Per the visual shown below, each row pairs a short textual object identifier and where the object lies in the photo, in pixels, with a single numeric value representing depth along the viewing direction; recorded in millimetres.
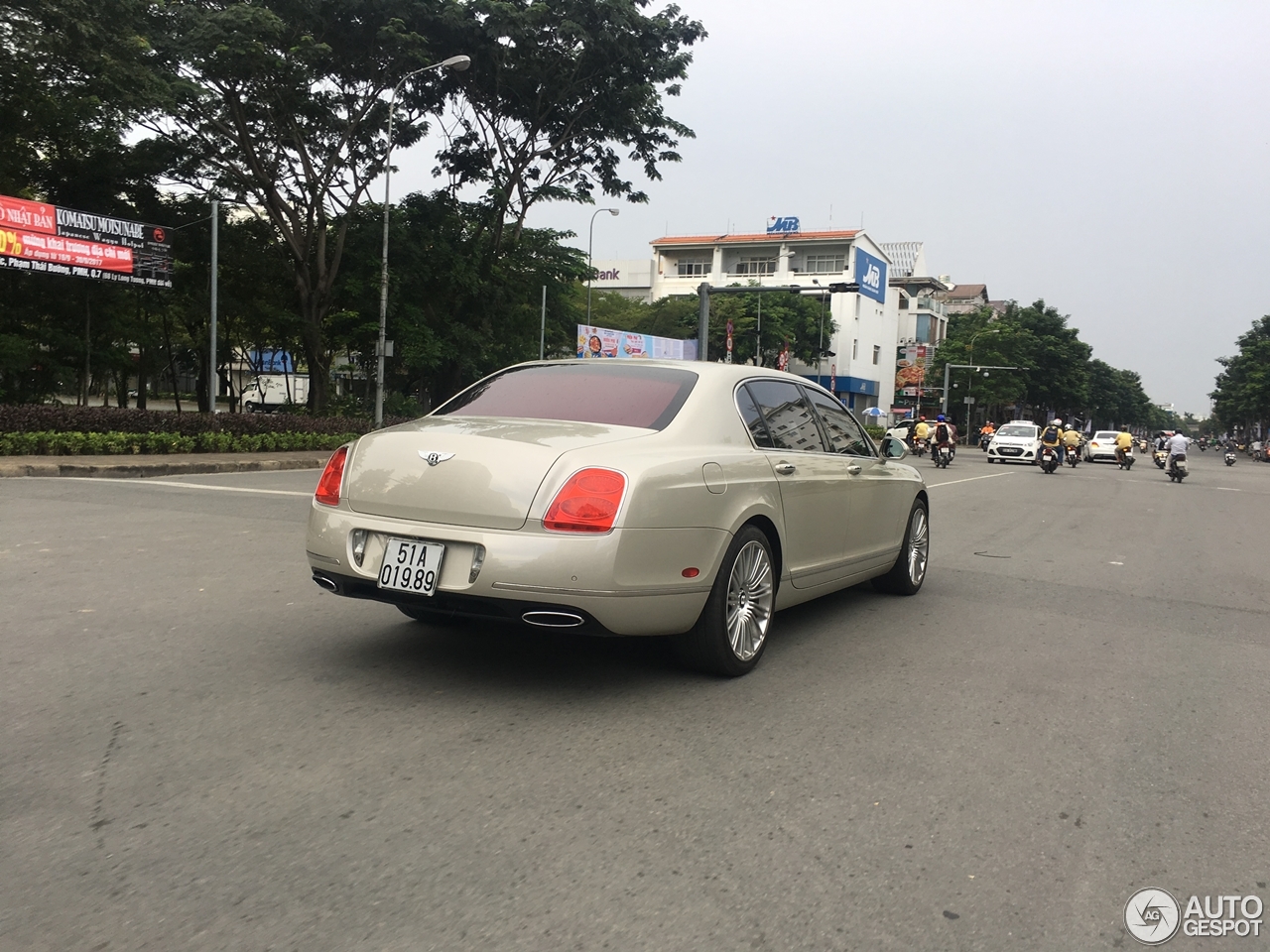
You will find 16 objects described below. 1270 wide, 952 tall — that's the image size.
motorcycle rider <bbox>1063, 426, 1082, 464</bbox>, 35344
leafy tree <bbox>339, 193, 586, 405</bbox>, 30688
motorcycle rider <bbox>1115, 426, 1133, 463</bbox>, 36719
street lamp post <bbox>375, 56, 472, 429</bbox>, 26827
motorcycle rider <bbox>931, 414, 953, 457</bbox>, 31156
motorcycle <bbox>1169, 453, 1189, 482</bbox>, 27766
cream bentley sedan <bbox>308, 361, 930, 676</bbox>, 4070
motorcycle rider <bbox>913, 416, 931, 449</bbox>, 35594
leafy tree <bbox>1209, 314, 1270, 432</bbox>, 81312
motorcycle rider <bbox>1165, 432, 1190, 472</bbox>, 27234
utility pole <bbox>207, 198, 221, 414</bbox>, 25797
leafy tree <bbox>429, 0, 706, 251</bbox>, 26234
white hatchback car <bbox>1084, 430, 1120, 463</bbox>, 45594
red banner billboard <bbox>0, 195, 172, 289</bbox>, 19938
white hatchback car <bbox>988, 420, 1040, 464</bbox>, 37719
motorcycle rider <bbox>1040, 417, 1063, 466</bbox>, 30645
